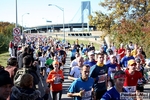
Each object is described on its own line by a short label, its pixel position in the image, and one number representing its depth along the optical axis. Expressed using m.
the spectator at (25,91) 3.23
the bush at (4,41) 30.86
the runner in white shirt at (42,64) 10.45
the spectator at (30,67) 4.75
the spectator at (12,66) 4.89
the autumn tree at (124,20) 20.16
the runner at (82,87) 4.23
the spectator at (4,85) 2.53
